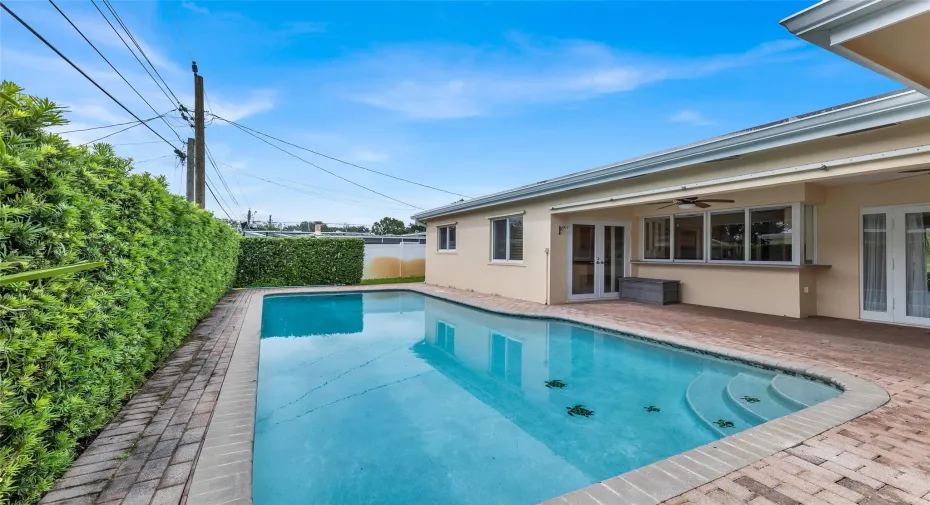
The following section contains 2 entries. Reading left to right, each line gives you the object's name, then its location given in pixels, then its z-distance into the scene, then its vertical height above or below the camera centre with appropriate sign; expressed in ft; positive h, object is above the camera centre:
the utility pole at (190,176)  49.44 +9.54
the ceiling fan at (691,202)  25.92 +3.61
